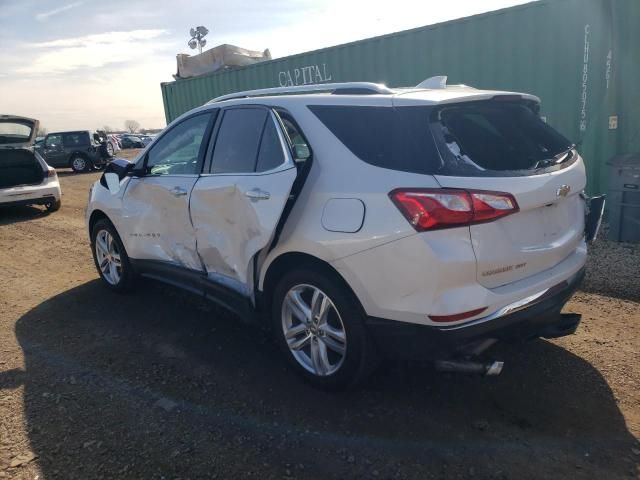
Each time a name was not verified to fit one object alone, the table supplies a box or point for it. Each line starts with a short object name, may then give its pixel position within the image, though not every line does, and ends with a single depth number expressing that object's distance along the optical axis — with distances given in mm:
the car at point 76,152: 20688
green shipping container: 6074
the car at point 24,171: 9102
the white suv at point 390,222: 2359
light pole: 21484
